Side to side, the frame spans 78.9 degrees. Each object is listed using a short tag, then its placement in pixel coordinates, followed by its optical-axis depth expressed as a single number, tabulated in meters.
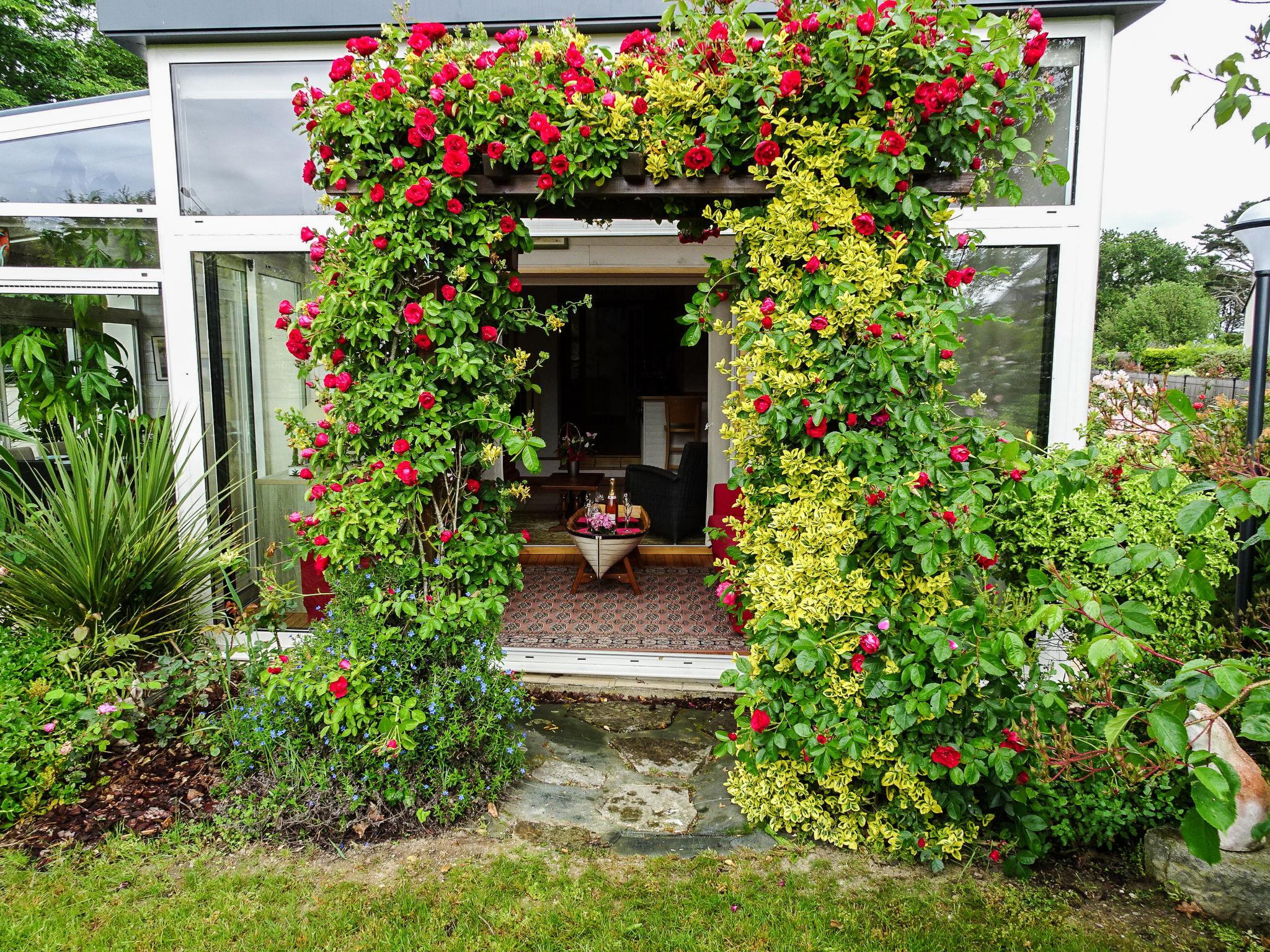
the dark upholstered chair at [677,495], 6.13
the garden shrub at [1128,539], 2.86
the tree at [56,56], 12.38
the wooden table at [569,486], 7.08
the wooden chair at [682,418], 8.39
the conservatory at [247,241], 3.74
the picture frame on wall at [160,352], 4.29
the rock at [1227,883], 2.28
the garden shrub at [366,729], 2.71
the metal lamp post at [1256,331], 2.83
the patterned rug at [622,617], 4.30
